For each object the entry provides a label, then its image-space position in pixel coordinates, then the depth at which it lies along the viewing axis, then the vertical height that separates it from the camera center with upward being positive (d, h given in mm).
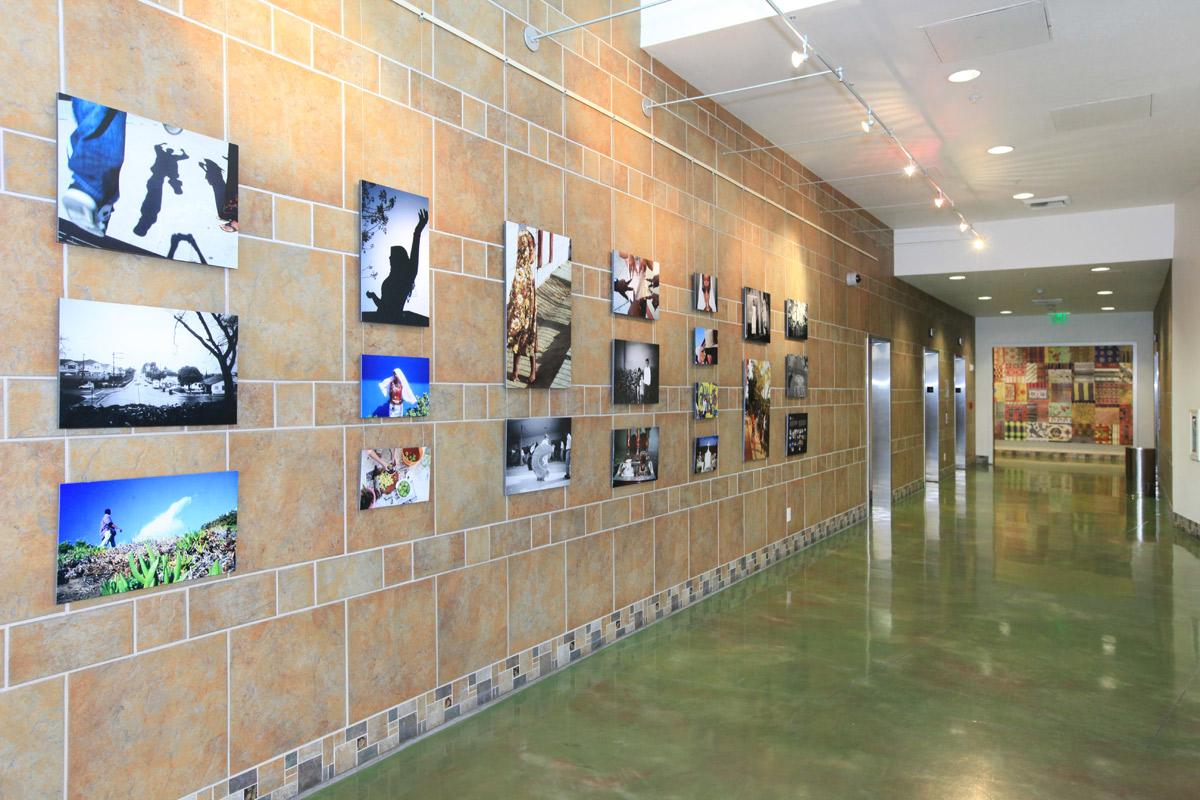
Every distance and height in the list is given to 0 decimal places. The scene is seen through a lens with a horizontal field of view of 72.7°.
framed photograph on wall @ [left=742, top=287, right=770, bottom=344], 7422 +833
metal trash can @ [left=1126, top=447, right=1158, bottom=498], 13602 -1180
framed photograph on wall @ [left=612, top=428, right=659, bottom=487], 5539 -364
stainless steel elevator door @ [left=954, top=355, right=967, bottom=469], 18438 -279
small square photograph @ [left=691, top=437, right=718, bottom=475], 6590 -423
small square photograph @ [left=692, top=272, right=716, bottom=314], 6582 +918
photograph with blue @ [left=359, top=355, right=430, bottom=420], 3684 +88
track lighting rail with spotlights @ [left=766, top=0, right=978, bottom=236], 4613 +2164
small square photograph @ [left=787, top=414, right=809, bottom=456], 8445 -325
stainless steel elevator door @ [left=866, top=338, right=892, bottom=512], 12195 -255
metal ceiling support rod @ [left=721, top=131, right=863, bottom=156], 7349 +2551
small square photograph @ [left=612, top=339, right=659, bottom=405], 5516 +218
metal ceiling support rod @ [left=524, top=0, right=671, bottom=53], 4672 +2133
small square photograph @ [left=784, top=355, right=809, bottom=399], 8398 +293
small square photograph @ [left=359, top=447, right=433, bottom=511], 3695 -335
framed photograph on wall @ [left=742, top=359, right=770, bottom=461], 7449 -86
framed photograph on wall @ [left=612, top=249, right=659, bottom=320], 5504 +823
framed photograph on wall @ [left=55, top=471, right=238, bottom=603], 2674 -442
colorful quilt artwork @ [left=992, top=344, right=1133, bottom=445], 21984 +236
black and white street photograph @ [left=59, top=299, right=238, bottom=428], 2670 +140
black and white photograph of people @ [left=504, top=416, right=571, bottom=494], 4559 -292
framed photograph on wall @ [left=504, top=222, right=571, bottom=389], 4543 +563
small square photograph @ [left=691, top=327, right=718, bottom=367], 6539 +462
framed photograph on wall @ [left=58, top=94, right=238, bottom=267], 2658 +766
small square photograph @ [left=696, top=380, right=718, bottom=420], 6570 +24
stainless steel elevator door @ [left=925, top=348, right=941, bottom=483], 15656 -273
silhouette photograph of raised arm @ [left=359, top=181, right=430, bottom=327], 3682 +697
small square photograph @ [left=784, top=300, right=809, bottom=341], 8391 +880
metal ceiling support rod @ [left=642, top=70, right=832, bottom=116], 5858 +2169
